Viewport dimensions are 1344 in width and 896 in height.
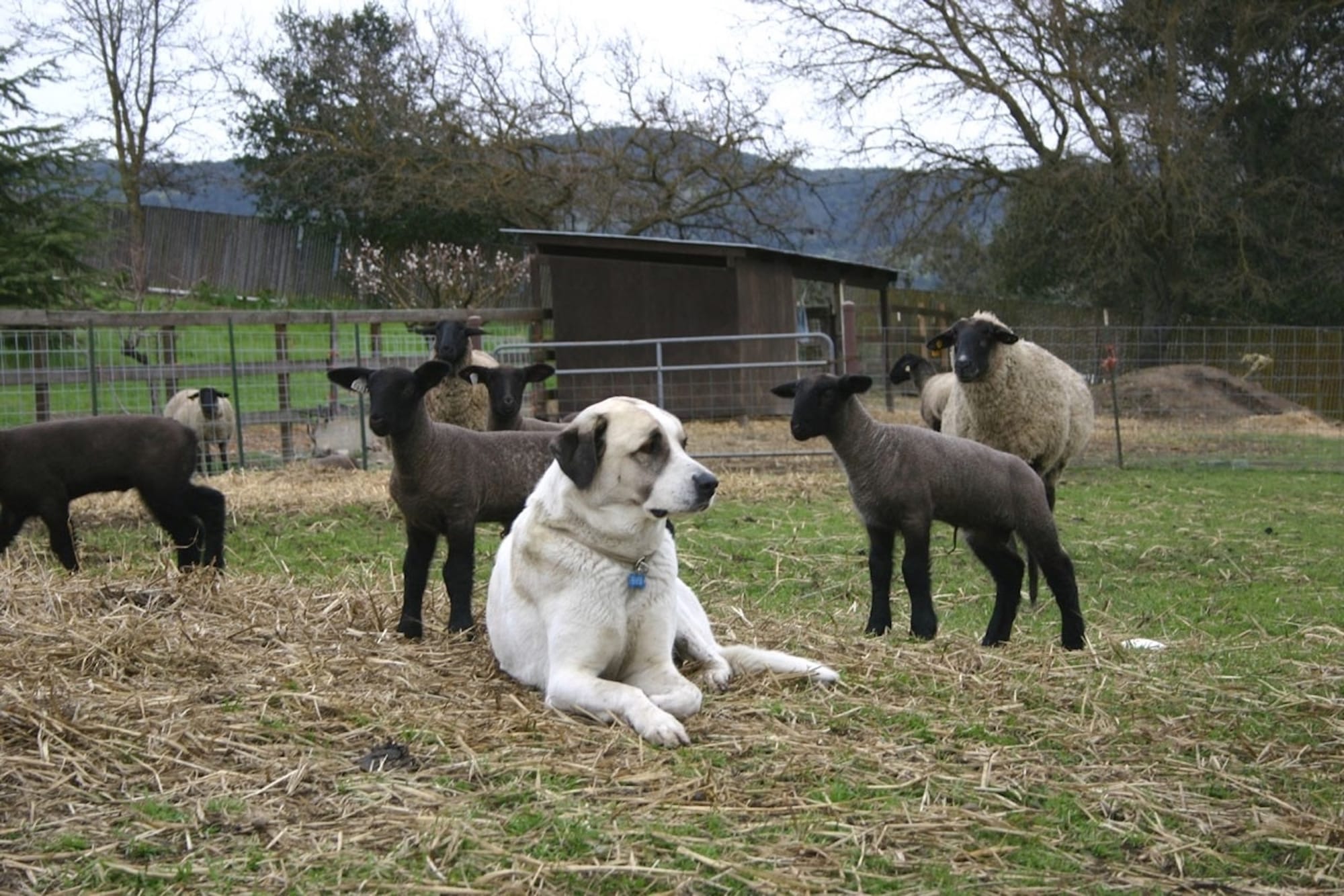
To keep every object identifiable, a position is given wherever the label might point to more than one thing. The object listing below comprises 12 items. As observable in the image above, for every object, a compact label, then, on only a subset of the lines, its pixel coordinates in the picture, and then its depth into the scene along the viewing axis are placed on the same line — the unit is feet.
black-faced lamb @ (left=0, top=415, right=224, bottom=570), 30.07
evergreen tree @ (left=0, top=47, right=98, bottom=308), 64.69
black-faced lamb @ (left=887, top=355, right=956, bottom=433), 47.50
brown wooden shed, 72.69
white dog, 15.34
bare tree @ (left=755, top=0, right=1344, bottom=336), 90.68
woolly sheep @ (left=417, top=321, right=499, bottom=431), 39.11
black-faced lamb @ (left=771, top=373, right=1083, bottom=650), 22.40
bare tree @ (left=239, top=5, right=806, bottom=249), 102.58
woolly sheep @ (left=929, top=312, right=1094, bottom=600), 34.60
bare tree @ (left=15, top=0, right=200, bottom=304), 104.22
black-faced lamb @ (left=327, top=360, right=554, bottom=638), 22.57
